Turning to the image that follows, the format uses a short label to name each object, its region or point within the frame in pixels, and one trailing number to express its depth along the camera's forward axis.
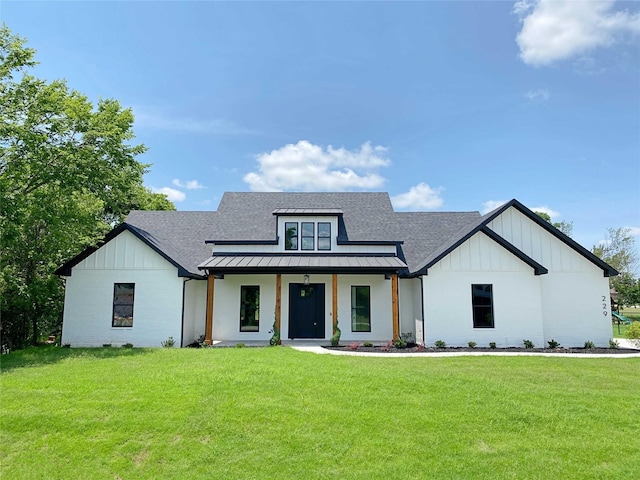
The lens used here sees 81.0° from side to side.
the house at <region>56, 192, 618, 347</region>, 15.20
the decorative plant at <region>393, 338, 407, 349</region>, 14.35
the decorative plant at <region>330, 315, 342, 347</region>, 14.73
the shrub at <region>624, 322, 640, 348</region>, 15.33
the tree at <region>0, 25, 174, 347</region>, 13.75
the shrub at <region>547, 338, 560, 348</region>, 15.18
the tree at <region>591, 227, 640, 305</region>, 44.28
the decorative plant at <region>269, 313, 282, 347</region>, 14.91
